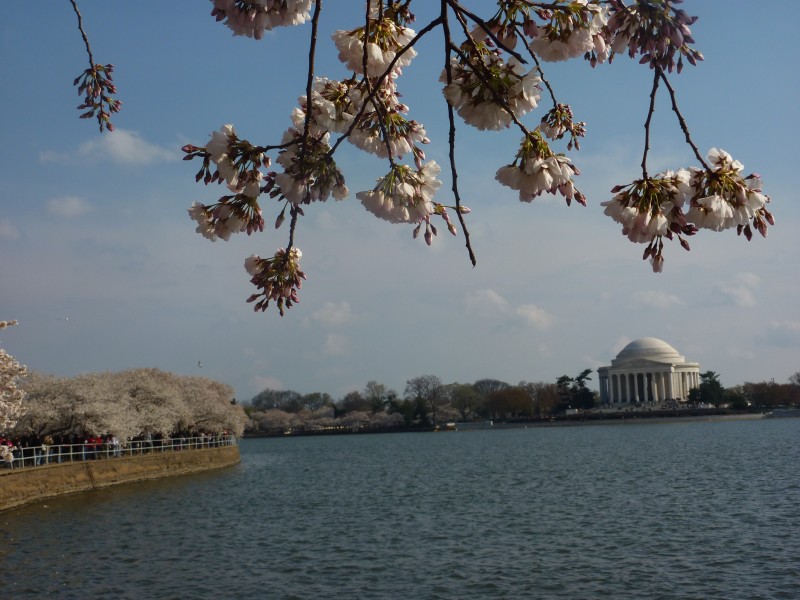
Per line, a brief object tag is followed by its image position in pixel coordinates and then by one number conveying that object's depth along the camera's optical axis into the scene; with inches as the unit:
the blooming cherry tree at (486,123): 102.6
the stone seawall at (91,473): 1117.1
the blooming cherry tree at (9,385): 996.2
